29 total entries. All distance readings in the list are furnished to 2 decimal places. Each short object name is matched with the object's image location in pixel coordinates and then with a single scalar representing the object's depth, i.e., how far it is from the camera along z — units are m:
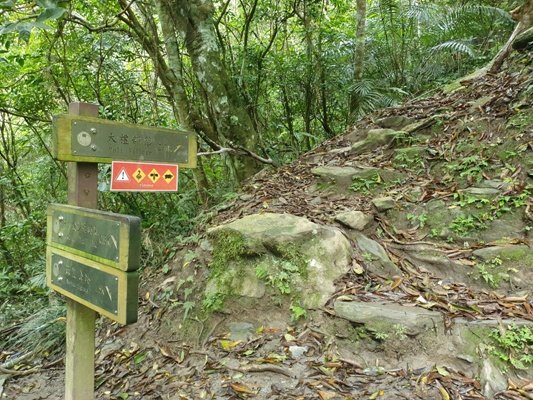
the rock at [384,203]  3.87
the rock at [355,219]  3.62
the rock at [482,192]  3.59
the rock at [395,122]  5.18
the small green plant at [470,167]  3.89
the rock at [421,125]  4.84
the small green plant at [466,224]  3.42
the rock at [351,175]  4.35
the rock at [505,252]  3.06
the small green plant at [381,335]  2.58
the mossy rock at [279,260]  3.06
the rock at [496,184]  3.60
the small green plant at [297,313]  2.88
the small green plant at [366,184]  4.25
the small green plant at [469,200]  3.54
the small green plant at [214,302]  3.15
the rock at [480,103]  4.71
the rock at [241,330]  2.92
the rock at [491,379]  2.24
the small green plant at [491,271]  2.97
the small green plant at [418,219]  3.63
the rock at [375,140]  4.98
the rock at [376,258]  3.23
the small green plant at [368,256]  3.30
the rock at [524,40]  5.32
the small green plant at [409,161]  4.33
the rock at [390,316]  2.60
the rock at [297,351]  2.64
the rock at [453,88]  5.66
